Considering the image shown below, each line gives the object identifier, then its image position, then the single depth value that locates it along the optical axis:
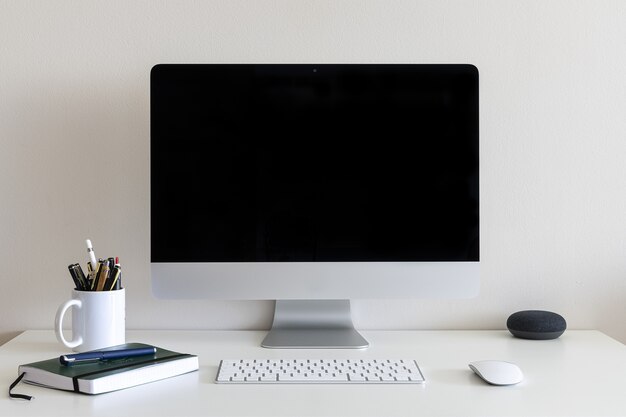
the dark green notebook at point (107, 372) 1.06
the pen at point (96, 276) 1.35
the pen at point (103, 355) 1.14
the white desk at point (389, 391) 0.99
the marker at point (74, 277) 1.35
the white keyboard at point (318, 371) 1.11
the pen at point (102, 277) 1.34
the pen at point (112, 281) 1.35
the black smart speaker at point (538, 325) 1.44
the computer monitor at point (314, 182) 1.37
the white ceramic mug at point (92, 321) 1.32
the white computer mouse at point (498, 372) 1.10
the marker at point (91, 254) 1.38
